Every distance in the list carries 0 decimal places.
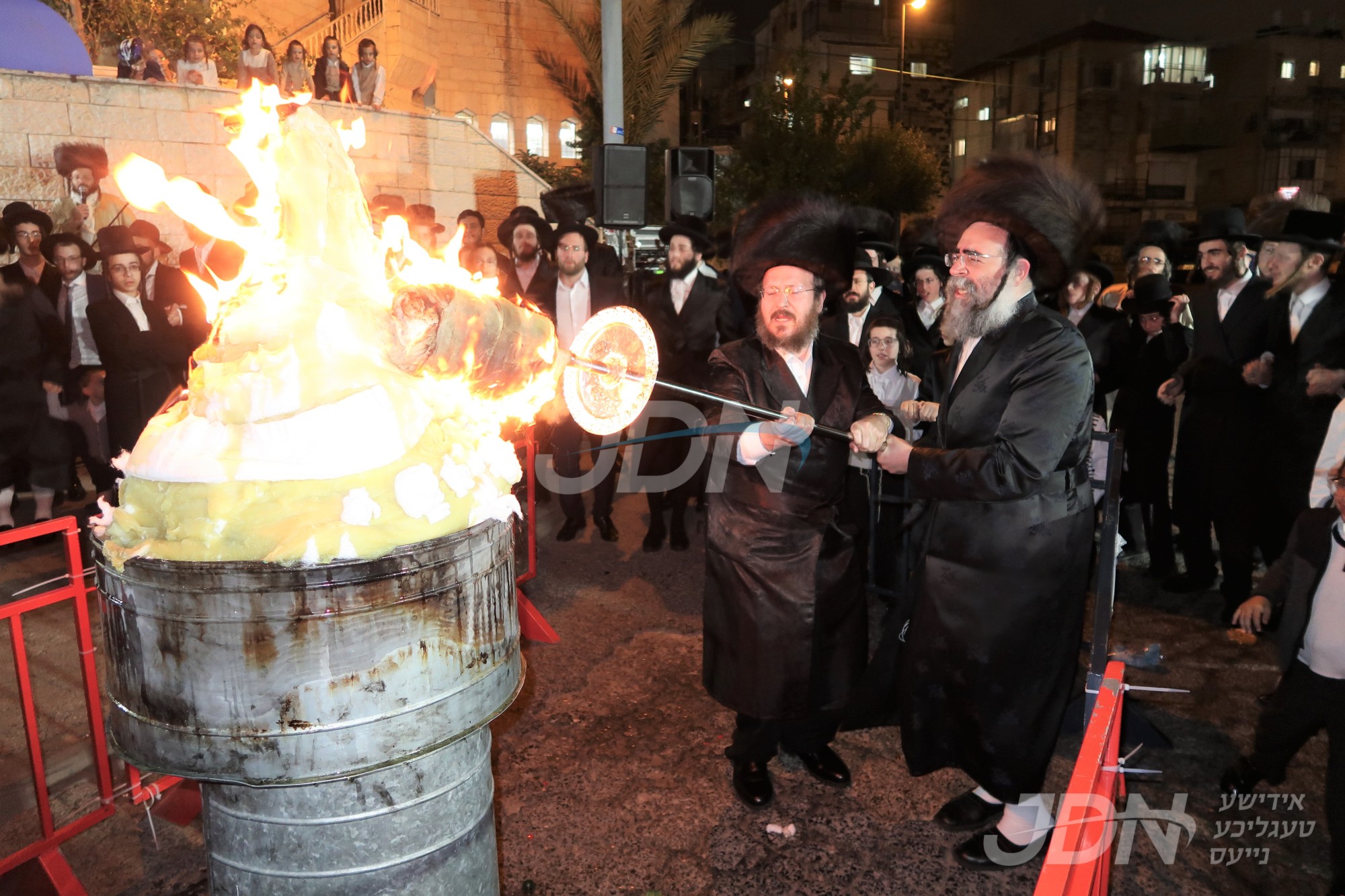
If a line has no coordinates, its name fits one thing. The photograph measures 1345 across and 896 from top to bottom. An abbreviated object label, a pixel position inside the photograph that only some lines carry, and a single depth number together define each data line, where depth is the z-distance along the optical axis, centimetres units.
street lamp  4875
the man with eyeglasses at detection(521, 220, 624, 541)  702
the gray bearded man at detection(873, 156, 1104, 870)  305
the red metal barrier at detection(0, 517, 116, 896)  305
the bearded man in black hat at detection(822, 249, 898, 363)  668
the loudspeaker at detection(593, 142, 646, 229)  920
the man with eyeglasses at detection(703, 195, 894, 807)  342
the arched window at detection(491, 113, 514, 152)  2944
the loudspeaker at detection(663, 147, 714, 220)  935
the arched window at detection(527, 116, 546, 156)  3022
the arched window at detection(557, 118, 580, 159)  3114
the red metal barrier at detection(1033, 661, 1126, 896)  159
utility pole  1048
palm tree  2398
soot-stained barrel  185
